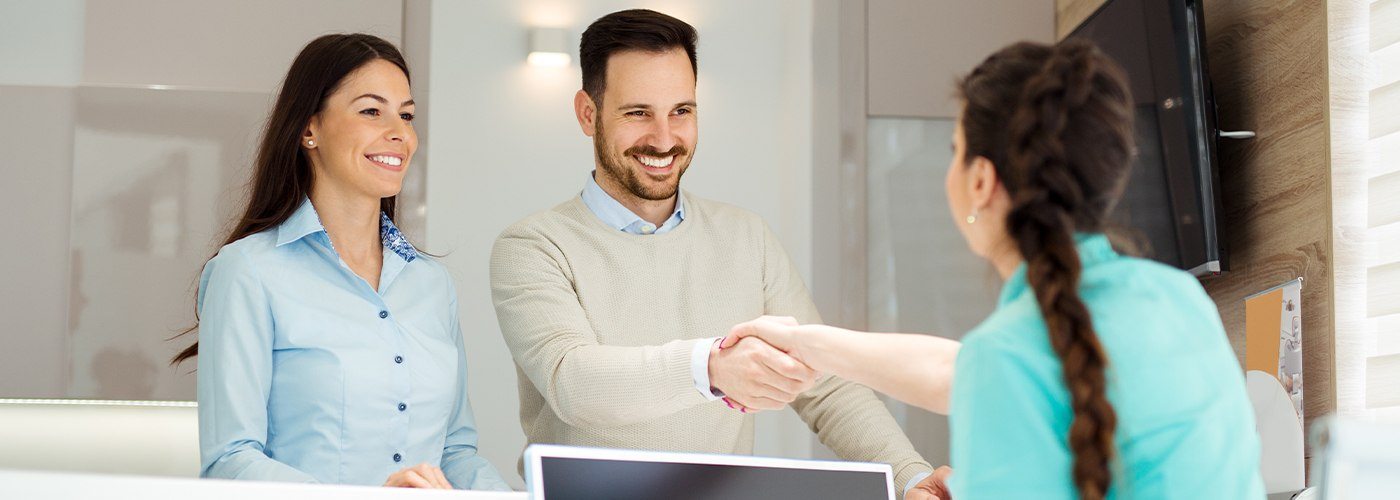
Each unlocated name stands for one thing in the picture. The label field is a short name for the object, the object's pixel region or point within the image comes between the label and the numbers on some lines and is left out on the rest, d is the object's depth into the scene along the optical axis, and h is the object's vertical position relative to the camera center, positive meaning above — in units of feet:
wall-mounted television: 8.37 +1.12
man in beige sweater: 7.23 +0.11
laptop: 4.55 -0.67
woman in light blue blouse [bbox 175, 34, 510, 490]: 6.72 -0.04
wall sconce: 12.59 +2.52
